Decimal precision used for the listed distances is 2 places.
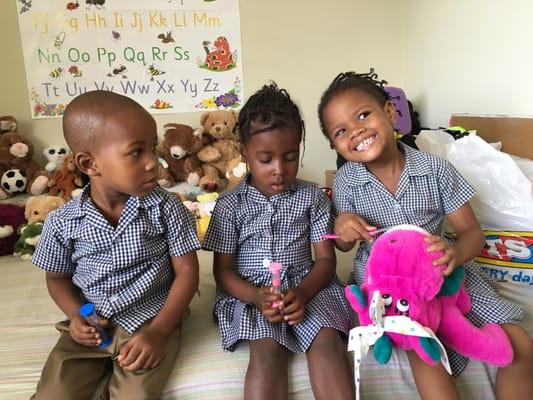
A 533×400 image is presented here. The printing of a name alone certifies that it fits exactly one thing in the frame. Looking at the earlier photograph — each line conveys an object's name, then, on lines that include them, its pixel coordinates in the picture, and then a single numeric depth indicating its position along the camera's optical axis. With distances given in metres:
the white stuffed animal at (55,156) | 2.16
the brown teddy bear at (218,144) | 2.20
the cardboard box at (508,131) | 1.34
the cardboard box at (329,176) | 2.23
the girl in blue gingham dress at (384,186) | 0.98
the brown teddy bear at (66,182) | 2.06
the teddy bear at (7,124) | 2.15
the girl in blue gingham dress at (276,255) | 0.90
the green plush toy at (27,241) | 1.56
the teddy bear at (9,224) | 1.62
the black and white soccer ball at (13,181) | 2.09
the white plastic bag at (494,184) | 1.12
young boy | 0.85
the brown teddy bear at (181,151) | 2.16
